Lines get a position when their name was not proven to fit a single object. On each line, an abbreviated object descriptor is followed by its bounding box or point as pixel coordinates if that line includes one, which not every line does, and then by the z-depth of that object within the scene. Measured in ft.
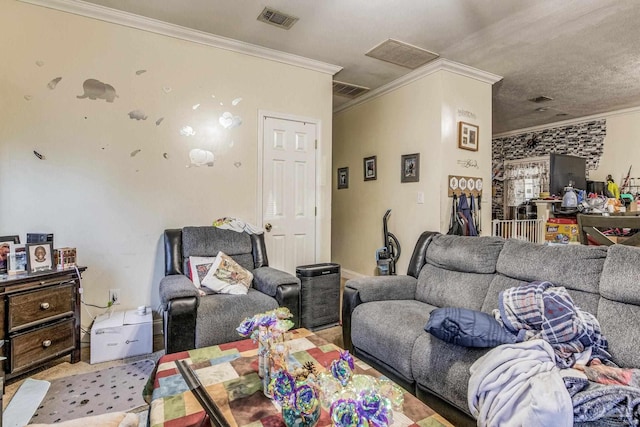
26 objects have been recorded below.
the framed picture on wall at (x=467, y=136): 12.85
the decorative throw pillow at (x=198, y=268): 8.81
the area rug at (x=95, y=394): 6.17
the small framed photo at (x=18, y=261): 7.50
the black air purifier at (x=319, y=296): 10.51
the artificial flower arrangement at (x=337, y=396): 3.05
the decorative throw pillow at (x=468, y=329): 5.25
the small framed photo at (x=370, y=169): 15.56
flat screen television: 14.92
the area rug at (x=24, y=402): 5.89
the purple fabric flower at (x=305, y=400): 3.49
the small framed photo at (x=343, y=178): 17.52
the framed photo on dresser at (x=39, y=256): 7.65
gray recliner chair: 7.02
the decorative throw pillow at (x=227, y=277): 8.61
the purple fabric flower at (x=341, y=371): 3.95
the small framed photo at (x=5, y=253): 7.49
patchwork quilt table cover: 3.86
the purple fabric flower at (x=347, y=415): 3.01
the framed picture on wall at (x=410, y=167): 13.29
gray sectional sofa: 5.24
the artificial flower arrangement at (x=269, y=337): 4.42
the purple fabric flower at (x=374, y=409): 3.04
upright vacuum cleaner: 13.80
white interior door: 11.87
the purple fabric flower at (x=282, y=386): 3.67
